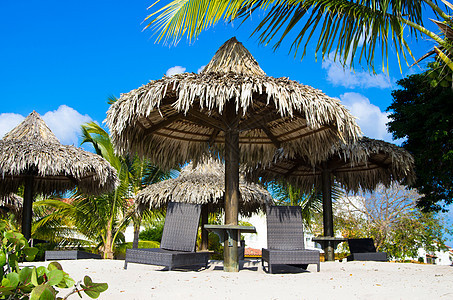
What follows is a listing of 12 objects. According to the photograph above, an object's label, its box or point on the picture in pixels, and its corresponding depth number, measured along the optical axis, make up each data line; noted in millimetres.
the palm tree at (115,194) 14906
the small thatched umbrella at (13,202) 13062
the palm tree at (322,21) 4828
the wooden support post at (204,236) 10882
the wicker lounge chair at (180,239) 5602
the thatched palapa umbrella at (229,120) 5367
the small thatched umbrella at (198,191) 9797
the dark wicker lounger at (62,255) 8031
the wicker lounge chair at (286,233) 5778
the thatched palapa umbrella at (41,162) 7714
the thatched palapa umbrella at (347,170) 8414
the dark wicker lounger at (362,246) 9195
